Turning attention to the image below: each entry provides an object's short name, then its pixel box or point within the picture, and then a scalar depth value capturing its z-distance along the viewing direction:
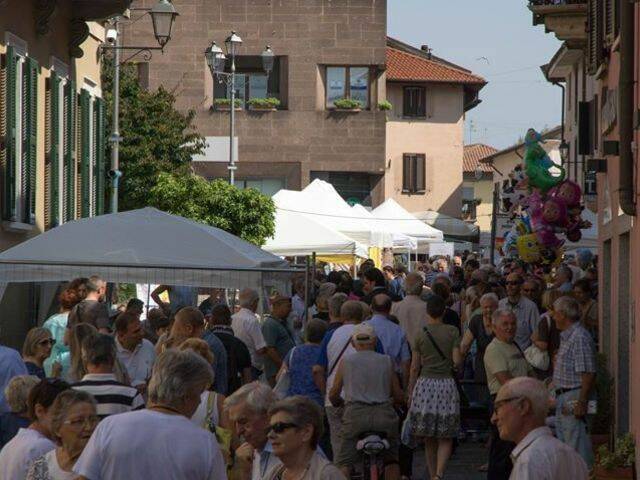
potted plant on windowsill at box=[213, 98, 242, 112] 56.78
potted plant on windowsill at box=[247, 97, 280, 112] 56.72
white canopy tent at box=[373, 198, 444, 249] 43.84
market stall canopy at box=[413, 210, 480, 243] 55.34
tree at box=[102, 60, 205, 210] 42.25
